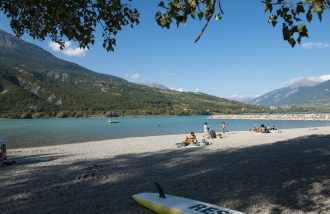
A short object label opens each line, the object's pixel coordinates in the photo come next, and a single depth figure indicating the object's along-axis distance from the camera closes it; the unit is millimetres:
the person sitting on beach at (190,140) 26875
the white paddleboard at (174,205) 7285
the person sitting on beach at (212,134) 34553
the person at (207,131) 34844
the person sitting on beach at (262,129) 40038
